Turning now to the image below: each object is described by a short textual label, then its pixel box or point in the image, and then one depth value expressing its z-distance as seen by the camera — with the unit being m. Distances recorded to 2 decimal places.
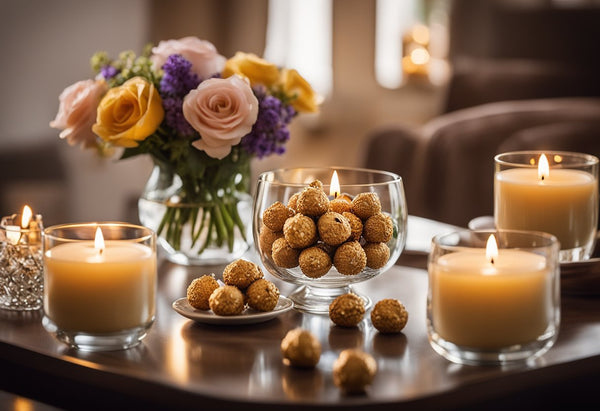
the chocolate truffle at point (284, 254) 1.12
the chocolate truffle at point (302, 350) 0.94
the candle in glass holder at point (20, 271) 1.17
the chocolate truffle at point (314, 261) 1.10
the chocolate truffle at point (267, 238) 1.16
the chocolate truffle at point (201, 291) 1.13
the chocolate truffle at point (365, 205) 1.13
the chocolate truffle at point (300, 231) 1.09
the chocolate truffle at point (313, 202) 1.09
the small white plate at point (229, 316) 1.09
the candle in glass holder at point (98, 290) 0.98
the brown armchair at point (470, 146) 2.96
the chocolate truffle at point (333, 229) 1.08
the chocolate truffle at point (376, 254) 1.14
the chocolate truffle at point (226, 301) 1.09
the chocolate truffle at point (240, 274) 1.12
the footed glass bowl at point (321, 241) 1.16
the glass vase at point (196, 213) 1.46
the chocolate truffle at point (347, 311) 1.09
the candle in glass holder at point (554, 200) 1.28
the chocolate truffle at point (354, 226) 1.12
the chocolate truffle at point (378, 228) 1.12
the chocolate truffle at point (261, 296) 1.11
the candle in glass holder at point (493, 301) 0.93
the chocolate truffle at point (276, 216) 1.14
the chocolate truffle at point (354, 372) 0.87
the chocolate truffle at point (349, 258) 1.10
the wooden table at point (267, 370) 0.88
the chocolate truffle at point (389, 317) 1.08
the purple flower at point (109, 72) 1.43
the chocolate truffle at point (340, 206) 1.14
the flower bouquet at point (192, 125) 1.33
